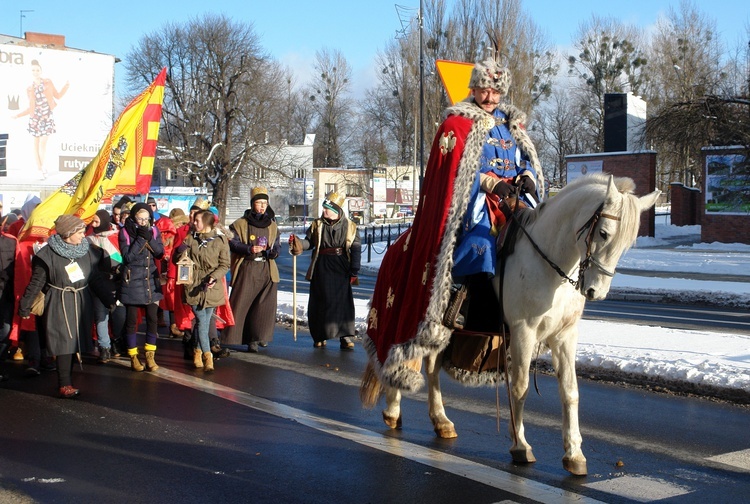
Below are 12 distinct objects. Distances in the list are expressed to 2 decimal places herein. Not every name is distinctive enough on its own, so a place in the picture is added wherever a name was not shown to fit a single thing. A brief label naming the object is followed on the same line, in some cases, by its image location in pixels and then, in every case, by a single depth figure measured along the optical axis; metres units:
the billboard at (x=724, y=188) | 31.02
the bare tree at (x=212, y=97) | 53.56
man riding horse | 5.71
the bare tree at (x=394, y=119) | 63.56
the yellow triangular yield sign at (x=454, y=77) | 10.05
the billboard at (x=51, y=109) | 47.97
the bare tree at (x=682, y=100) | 26.00
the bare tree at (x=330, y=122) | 88.69
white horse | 4.95
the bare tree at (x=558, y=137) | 61.59
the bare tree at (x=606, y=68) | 61.38
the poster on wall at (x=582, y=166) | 38.69
